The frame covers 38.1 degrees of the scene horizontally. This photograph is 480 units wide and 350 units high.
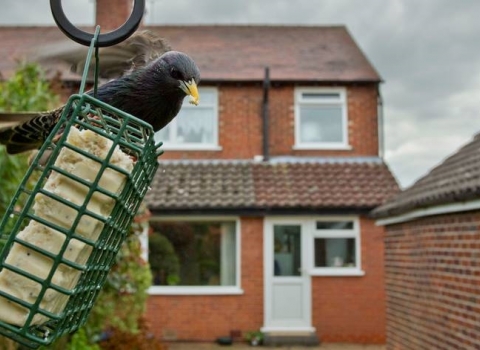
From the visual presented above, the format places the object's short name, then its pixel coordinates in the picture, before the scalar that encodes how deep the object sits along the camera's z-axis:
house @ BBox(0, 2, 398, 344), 15.05
